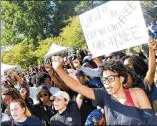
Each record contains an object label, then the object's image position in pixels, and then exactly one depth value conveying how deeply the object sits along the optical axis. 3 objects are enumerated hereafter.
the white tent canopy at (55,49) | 15.28
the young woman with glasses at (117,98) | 1.96
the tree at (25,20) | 27.78
